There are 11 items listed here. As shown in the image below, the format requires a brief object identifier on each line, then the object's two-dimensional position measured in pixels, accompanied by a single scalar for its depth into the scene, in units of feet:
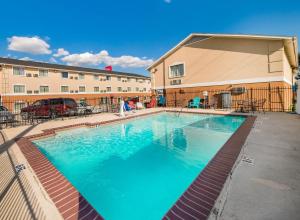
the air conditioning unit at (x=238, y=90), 48.34
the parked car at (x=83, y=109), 47.90
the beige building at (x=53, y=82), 77.10
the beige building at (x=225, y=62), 43.47
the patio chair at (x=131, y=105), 55.12
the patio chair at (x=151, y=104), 66.44
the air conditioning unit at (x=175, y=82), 64.40
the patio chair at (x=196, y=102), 57.57
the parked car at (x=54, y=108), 46.06
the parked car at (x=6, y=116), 33.66
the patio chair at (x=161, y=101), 67.96
